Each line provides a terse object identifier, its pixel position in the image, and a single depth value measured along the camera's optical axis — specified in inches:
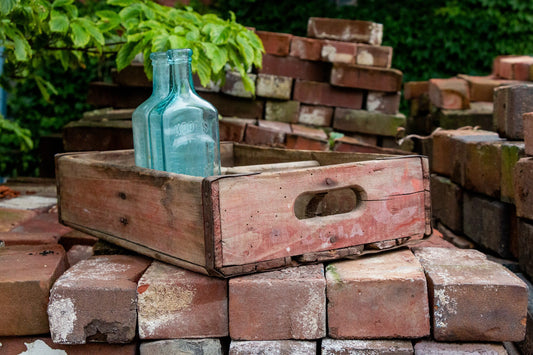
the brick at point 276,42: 155.4
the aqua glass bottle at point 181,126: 76.9
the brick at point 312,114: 159.6
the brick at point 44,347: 67.6
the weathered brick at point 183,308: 65.0
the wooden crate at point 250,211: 63.2
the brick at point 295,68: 156.0
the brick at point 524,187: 90.0
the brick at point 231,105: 153.6
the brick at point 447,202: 127.0
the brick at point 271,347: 64.7
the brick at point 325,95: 157.8
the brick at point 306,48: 156.6
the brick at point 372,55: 157.8
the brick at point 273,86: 154.6
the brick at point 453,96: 178.5
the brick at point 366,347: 64.1
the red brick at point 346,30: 160.9
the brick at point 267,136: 138.6
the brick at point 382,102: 159.5
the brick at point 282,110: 156.6
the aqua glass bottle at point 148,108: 81.0
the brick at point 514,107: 104.5
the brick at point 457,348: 63.8
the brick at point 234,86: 150.3
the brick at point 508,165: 100.7
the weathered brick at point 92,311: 64.7
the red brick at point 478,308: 63.4
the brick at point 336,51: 156.7
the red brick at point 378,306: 64.4
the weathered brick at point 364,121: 159.2
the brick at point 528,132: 88.5
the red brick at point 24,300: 67.0
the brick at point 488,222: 106.1
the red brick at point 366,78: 156.3
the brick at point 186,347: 65.9
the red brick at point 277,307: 63.9
